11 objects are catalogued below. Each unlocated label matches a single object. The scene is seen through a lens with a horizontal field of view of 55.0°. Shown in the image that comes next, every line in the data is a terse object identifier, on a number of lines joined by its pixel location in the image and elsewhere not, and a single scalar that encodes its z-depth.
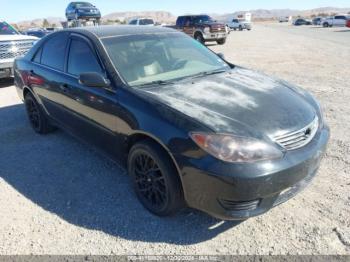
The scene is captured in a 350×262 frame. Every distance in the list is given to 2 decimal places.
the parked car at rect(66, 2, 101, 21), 26.02
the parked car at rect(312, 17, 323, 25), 56.04
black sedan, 2.60
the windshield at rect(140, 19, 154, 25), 24.93
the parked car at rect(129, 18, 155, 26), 24.88
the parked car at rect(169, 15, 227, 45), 19.86
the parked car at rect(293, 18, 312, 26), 62.19
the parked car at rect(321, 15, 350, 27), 45.97
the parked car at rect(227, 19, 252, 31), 47.56
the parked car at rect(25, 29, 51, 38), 20.27
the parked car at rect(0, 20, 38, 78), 9.13
